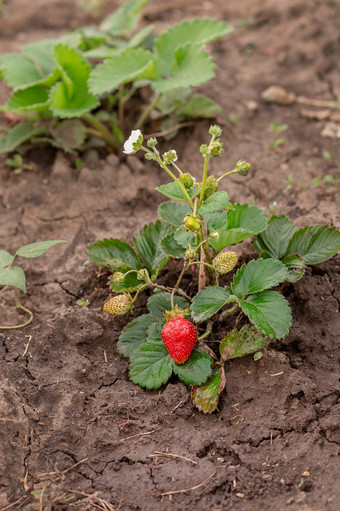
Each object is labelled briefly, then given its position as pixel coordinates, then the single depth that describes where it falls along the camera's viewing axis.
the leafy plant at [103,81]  2.75
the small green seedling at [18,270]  2.12
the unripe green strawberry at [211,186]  1.96
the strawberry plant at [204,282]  1.88
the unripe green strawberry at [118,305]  2.07
